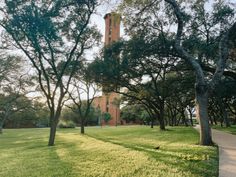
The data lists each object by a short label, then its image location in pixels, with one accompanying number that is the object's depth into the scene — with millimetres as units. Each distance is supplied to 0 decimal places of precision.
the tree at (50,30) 8853
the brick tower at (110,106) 35556
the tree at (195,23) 10483
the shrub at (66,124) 32285
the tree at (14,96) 21202
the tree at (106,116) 42651
